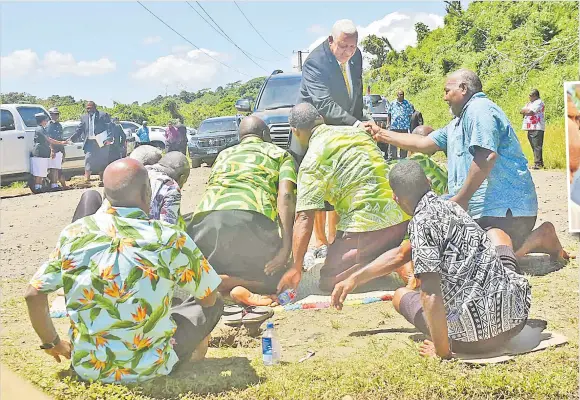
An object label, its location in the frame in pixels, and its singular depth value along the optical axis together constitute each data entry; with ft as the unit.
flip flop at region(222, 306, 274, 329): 14.90
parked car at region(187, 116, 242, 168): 49.83
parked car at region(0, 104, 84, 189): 41.34
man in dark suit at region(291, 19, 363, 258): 18.76
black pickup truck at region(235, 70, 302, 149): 31.83
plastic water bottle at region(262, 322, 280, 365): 12.44
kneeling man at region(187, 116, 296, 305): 16.38
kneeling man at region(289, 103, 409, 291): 16.42
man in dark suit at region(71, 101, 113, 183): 37.91
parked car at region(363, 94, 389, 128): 26.96
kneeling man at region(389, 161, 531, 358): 11.44
